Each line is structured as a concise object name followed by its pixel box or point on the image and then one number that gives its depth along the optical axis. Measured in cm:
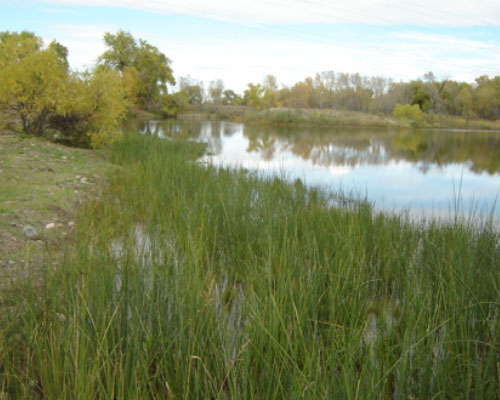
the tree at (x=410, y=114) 3653
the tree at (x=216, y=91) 6265
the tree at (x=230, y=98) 6844
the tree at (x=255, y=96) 5016
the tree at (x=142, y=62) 3766
